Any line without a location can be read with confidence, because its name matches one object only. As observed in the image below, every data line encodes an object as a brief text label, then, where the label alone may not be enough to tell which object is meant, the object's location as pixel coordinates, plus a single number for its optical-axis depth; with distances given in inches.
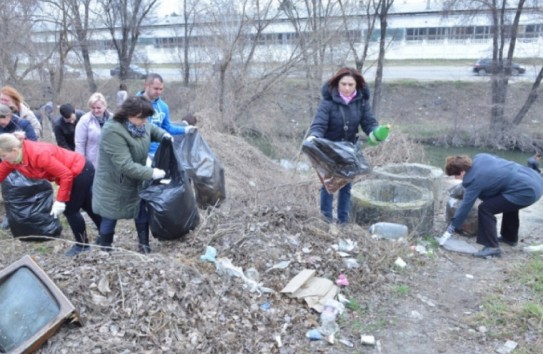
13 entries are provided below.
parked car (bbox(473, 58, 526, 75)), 689.2
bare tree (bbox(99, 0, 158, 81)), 826.2
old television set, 95.5
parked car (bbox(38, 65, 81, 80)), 599.8
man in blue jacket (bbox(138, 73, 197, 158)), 161.6
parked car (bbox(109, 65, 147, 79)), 857.3
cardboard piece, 125.3
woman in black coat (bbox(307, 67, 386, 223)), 155.3
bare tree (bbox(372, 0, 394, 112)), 727.7
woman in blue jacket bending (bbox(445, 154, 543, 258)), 163.9
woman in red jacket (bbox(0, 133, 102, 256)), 125.0
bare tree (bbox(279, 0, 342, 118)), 566.3
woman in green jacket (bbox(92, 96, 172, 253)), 123.3
